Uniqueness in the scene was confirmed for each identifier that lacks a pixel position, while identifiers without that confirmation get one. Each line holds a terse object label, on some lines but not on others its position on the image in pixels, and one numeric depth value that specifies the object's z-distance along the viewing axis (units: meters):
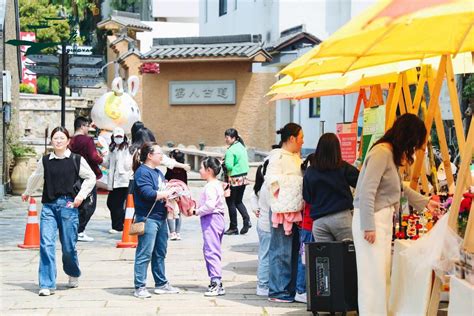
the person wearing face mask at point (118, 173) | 14.75
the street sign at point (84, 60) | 18.81
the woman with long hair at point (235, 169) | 14.84
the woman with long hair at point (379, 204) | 7.89
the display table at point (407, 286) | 7.30
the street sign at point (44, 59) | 18.86
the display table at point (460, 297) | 6.40
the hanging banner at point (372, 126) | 9.96
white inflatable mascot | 24.42
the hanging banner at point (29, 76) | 42.47
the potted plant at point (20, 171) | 22.47
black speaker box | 8.66
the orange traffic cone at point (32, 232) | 13.43
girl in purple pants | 9.89
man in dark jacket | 14.00
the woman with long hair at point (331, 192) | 8.85
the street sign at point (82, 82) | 19.20
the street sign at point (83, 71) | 18.91
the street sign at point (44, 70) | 18.73
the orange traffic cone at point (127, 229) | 13.64
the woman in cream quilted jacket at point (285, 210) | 9.40
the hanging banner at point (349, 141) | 11.46
